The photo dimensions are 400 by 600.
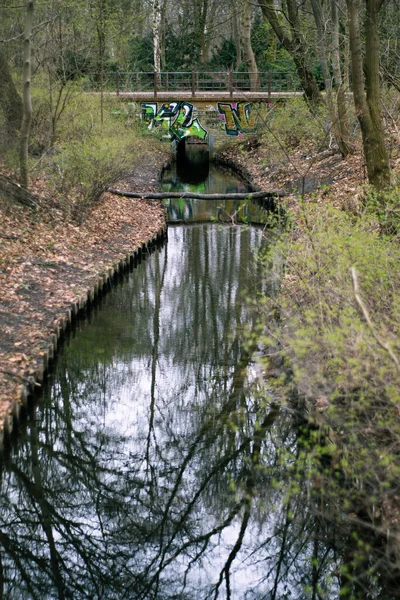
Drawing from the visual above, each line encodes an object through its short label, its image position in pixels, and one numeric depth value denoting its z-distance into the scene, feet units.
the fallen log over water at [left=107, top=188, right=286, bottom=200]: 78.09
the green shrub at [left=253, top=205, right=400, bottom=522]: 22.77
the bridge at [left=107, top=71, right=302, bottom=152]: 127.44
